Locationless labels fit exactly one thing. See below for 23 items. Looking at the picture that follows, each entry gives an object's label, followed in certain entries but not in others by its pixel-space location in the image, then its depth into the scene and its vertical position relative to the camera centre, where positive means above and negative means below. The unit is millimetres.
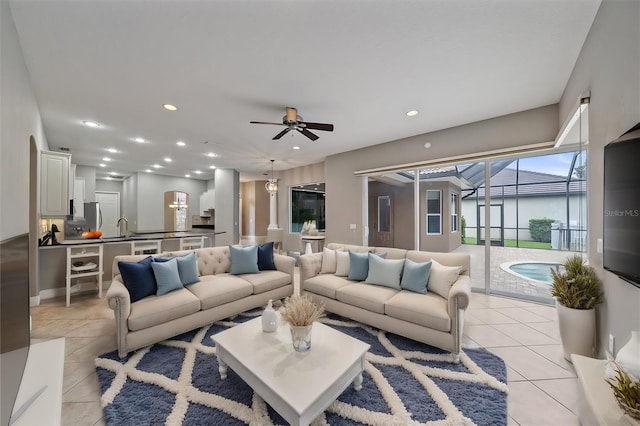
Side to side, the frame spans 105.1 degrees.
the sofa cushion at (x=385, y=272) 2939 -717
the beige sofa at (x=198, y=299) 2262 -956
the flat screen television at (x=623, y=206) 1313 +47
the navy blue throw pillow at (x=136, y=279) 2518 -696
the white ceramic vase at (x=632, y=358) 1139 -693
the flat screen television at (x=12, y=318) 936 -479
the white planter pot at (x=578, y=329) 2043 -984
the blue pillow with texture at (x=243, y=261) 3486 -690
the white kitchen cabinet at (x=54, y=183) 3615 +444
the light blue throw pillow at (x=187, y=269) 2998 -702
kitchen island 3805 -798
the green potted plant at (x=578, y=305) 2033 -779
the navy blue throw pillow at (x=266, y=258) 3715 -688
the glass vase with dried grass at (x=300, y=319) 1762 -762
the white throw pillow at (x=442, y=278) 2613 -704
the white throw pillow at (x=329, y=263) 3619 -735
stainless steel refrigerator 6449 -42
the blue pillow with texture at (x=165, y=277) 2691 -718
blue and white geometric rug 1608 -1336
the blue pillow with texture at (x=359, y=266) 3238 -702
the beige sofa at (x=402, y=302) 2244 -948
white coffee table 1416 -1036
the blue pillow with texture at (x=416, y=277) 2750 -727
